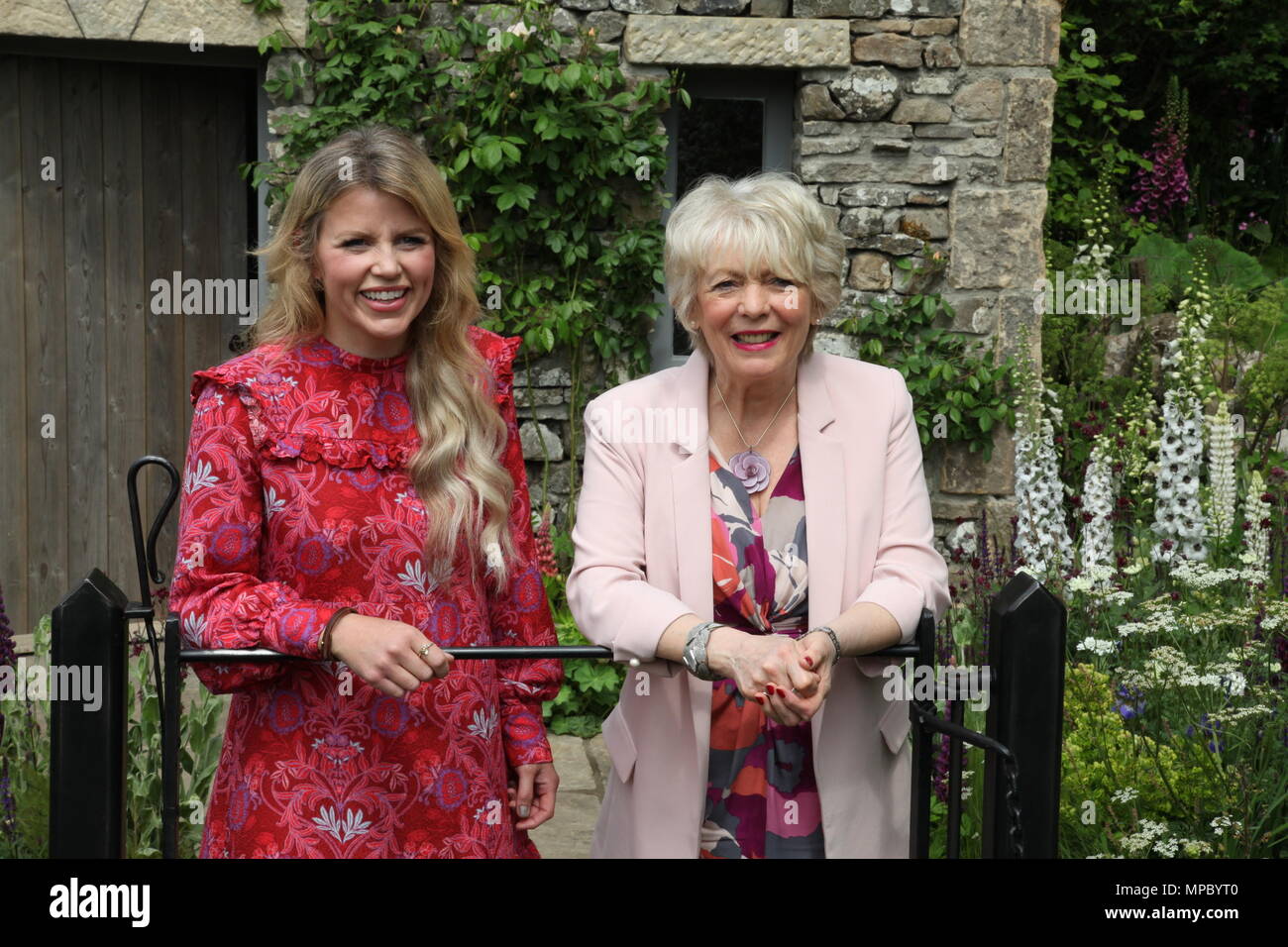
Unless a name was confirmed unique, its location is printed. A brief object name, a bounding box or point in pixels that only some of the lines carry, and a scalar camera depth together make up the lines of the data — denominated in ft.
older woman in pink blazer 6.50
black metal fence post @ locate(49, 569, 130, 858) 5.41
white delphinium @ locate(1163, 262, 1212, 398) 15.26
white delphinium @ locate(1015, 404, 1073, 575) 14.42
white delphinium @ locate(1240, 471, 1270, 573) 12.34
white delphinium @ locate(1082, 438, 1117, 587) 13.69
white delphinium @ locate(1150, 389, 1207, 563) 13.65
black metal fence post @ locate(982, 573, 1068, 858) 5.52
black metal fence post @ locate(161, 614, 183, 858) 5.61
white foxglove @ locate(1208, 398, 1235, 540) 13.14
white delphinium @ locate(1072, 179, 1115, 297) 21.02
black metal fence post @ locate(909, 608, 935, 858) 6.02
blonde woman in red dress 6.32
